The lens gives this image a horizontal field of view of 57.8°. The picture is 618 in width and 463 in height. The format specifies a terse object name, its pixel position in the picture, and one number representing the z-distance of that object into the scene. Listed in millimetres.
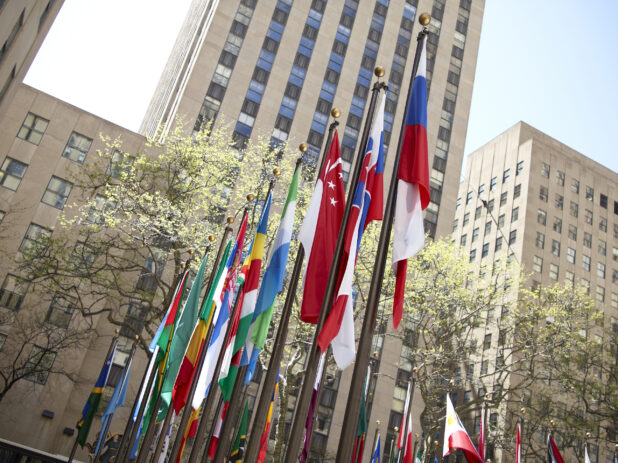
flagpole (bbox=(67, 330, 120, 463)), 19938
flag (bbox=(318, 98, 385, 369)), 7117
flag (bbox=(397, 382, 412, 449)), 17738
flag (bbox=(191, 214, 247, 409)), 11656
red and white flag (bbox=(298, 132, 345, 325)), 8102
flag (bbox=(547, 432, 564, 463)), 17214
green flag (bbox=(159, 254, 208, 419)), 12734
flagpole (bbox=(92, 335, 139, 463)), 19562
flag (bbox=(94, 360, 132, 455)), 19125
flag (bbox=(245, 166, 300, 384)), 9680
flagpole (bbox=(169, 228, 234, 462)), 12516
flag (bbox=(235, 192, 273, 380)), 10016
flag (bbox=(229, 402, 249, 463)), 18219
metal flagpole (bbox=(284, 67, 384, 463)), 6421
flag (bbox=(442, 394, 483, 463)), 13039
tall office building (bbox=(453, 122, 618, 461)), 59875
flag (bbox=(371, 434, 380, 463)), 21834
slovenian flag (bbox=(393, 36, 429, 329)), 7422
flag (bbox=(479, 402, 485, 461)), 19644
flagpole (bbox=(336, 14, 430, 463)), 6109
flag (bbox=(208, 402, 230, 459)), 12261
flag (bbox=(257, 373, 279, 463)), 17344
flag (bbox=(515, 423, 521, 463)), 19177
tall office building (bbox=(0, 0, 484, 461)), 33969
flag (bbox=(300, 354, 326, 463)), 11875
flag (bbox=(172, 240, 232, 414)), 12336
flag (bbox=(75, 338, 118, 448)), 18641
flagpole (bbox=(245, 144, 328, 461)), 7696
